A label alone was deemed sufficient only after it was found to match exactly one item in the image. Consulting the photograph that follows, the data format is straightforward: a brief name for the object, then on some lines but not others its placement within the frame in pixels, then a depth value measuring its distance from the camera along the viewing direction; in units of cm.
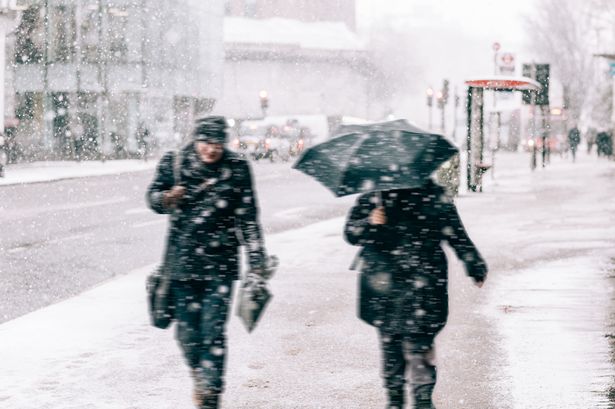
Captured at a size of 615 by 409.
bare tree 8000
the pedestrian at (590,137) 7222
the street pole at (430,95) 5466
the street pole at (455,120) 5729
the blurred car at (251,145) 5162
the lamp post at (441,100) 4446
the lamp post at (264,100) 6075
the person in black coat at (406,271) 530
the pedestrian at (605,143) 5900
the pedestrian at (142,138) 4894
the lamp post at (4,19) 3750
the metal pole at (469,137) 2658
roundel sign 3082
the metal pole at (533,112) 3612
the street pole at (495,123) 3262
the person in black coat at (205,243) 558
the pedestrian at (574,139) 5425
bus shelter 2625
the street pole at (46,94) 5197
